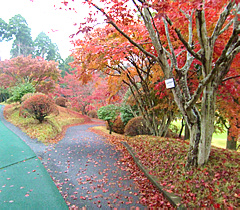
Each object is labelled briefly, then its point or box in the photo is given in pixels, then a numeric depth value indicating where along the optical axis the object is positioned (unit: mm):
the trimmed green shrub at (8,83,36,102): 10547
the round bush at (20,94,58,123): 7848
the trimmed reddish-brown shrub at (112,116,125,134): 11000
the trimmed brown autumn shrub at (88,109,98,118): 18922
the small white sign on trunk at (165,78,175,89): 3002
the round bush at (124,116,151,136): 8004
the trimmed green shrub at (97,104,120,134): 9609
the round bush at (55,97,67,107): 19297
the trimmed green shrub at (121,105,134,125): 10045
